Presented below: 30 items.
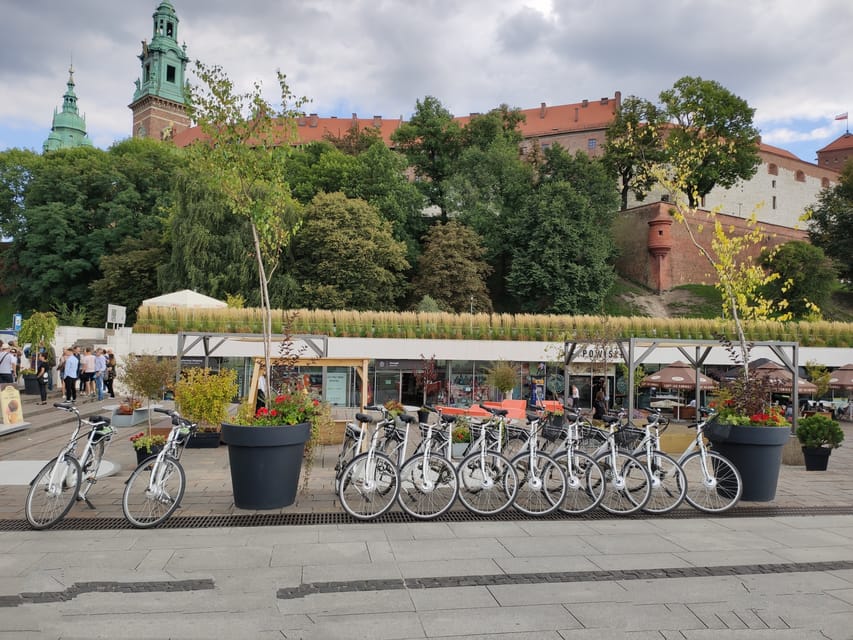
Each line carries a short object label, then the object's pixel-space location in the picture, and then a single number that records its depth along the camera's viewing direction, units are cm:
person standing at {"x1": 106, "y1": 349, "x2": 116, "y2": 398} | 2075
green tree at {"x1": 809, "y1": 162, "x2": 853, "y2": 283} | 5178
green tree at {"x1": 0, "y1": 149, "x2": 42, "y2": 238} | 4903
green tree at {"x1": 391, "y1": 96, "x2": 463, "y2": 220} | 5203
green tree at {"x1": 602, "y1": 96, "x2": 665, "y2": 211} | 5031
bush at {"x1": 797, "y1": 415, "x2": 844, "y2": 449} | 1062
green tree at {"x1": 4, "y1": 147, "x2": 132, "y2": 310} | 4394
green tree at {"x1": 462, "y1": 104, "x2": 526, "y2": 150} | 5147
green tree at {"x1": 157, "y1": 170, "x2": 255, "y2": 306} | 3366
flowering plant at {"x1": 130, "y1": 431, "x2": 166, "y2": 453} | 884
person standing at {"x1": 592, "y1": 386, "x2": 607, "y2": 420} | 1695
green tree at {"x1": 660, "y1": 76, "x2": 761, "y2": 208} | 4953
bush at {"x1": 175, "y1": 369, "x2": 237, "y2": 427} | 1098
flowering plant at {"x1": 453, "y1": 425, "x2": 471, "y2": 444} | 991
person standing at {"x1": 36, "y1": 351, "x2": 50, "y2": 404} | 1738
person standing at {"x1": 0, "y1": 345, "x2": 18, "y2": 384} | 1688
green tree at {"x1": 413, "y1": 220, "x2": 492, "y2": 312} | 4022
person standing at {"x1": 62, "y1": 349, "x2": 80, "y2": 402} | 1755
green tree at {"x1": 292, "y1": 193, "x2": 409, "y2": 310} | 3659
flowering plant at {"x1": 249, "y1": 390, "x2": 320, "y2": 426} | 714
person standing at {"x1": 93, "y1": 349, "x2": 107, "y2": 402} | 2008
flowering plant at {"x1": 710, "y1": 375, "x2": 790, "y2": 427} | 815
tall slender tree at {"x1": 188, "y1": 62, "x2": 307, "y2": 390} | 788
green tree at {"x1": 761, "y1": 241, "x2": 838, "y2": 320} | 4612
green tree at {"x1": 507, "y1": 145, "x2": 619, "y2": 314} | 4250
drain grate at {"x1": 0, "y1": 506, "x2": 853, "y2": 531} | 625
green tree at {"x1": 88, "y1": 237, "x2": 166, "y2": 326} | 3941
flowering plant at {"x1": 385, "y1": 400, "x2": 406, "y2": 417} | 1118
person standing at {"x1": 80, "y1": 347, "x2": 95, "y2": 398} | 1970
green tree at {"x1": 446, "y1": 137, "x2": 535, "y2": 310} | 4544
